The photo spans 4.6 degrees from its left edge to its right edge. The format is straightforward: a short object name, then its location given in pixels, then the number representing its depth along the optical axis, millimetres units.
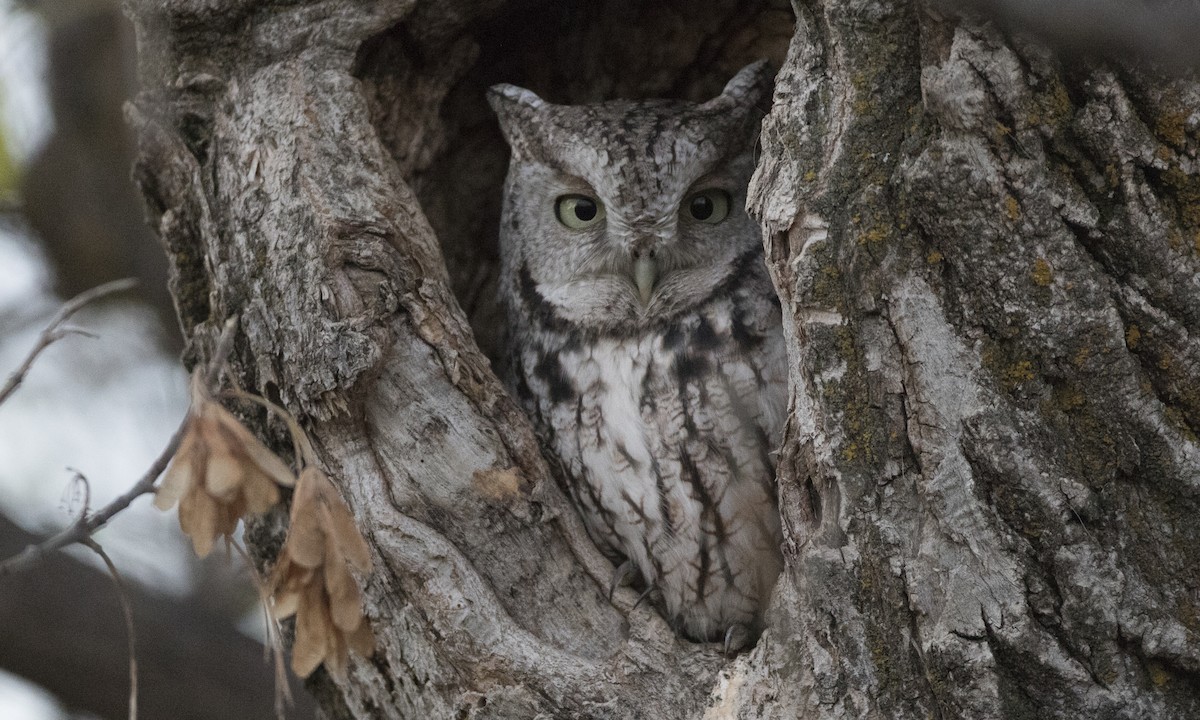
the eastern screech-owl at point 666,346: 4376
